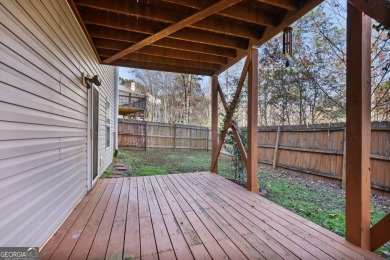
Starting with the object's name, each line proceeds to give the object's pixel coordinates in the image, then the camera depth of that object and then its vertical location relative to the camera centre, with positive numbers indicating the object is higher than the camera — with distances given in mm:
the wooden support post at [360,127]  1731 +32
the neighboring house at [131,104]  10938 +1404
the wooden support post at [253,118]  3402 +207
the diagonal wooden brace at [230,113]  3595 +348
